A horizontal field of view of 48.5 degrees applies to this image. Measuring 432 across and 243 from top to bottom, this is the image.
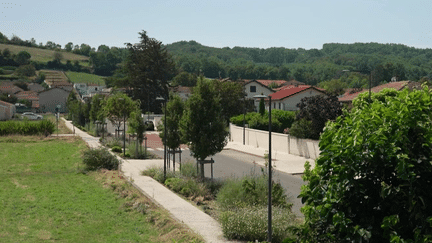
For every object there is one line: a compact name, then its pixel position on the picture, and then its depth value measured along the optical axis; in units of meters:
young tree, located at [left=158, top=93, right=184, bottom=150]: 27.78
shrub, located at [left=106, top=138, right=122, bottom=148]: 42.62
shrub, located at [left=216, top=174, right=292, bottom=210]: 16.42
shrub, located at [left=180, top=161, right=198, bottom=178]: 24.48
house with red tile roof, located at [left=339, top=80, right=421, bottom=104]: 53.30
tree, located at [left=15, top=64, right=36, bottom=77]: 198.00
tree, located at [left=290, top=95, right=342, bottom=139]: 33.47
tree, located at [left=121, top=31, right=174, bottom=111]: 86.25
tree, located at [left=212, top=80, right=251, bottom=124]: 61.09
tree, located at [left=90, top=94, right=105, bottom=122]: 58.25
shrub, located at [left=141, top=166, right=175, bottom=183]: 24.44
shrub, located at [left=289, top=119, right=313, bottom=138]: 34.84
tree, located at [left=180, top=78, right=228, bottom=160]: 23.00
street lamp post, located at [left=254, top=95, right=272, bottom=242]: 12.49
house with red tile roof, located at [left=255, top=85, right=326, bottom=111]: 70.12
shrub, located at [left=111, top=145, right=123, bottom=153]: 39.81
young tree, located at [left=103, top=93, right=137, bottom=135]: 44.75
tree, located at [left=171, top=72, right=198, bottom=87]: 161.68
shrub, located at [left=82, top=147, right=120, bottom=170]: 28.92
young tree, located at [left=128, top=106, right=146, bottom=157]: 35.67
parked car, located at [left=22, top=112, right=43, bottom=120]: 94.56
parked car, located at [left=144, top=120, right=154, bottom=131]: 66.40
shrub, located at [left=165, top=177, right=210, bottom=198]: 20.39
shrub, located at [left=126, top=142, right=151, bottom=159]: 35.78
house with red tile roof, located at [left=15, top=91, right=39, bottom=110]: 132.40
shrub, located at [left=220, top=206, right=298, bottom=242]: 13.46
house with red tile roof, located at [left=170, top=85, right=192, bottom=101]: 134.93
